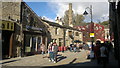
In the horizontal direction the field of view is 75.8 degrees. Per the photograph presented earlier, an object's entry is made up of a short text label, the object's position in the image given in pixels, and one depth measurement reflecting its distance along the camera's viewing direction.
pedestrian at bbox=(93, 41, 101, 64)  5.83
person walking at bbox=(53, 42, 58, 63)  5.99
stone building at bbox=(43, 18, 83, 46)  12.45
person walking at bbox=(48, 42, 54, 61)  6.27
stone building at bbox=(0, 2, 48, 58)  7.19
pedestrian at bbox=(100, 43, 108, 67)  4.51
